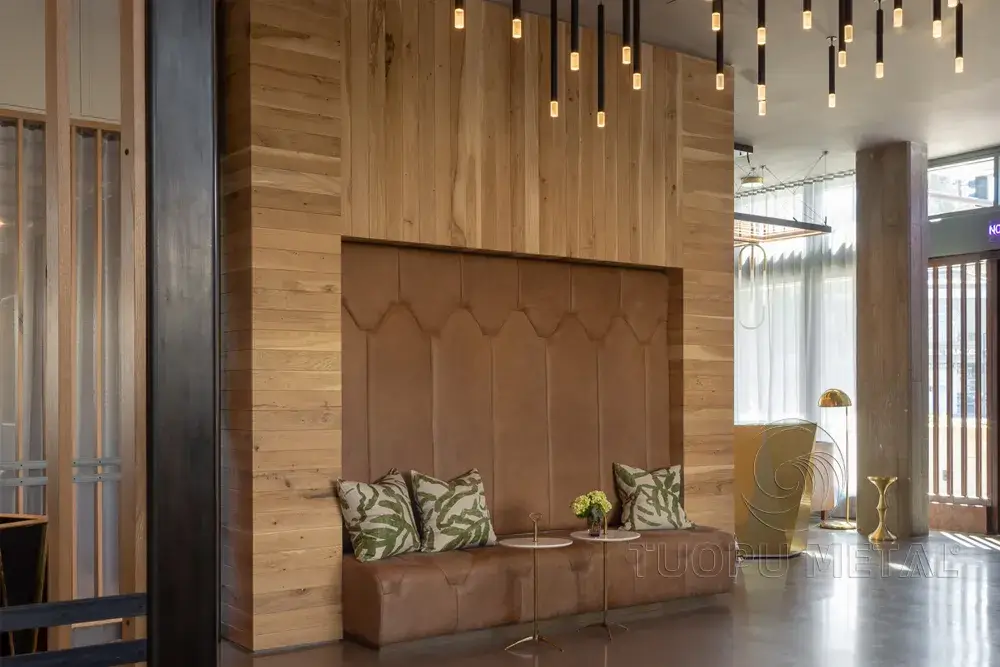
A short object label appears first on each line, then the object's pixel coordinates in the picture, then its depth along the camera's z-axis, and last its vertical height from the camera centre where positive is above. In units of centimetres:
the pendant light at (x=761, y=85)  450 +109
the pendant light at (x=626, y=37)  447 +128
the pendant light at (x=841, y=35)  409 +122
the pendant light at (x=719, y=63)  444 +117
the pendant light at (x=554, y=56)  488 +131
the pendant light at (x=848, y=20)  404 +123
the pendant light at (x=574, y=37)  422 +129
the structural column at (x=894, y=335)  952 -12
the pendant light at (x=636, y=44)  462 +130
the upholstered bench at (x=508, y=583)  523 -147
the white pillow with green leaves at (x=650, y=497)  664 -116
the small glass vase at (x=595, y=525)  552 -111
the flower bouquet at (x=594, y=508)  551 -101
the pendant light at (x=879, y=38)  456 +133
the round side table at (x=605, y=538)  552 -119
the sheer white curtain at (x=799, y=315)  1136 +10
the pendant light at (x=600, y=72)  496 +127
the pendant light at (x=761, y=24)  418 +127
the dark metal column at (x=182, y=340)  177 -2
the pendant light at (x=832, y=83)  476 +117
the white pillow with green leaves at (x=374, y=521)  549 -107
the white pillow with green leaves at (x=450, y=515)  575 -109
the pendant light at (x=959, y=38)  446 +130
